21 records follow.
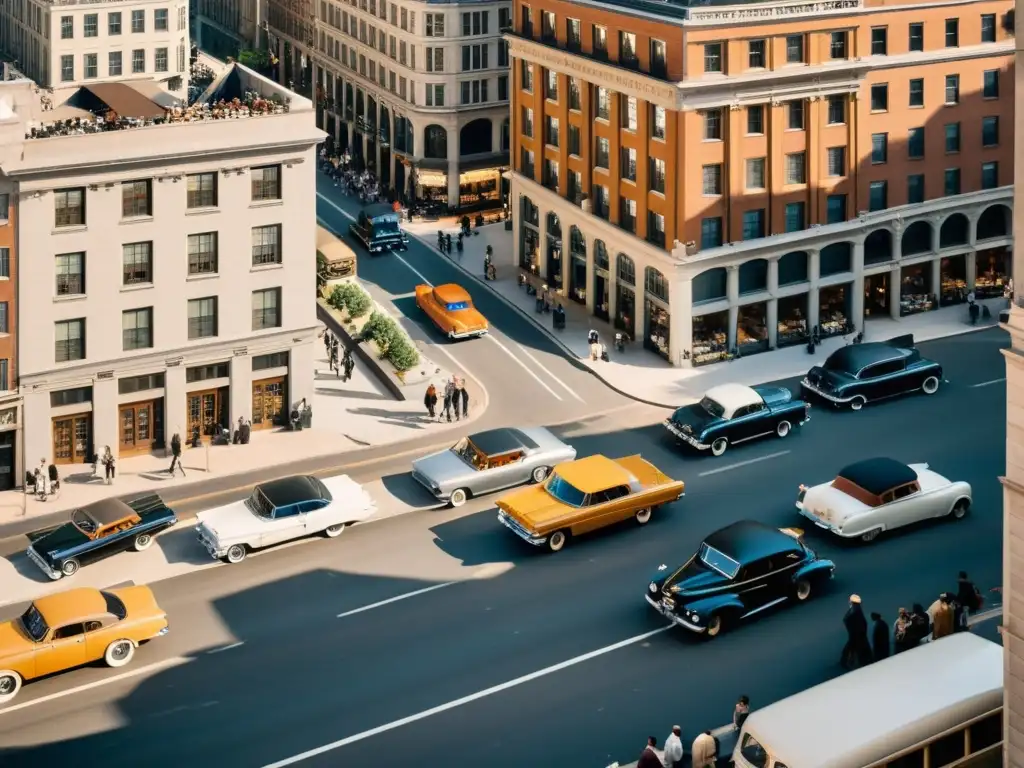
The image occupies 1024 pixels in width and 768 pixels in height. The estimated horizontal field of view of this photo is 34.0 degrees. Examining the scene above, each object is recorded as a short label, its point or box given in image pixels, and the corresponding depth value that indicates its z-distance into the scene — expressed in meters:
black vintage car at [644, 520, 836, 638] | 56.66
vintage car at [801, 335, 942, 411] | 78.62
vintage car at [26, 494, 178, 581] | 63.12
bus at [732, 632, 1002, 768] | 43.91
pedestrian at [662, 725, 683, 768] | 47.94
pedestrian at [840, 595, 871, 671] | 53.41
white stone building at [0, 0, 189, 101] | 120.69
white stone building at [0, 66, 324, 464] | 71.00
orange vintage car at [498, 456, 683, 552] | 63.47
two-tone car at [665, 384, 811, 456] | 73.50
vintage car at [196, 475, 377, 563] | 63.88
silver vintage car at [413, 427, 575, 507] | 68.88
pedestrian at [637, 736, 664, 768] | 46.69
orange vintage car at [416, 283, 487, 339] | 92.00
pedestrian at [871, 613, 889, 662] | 53.56
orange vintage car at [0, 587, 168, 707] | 54.19
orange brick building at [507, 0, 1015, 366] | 85.06
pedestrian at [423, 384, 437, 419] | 79.19
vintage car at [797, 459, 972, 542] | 63.25
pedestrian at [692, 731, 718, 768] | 47.31
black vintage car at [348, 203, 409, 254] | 109.88
